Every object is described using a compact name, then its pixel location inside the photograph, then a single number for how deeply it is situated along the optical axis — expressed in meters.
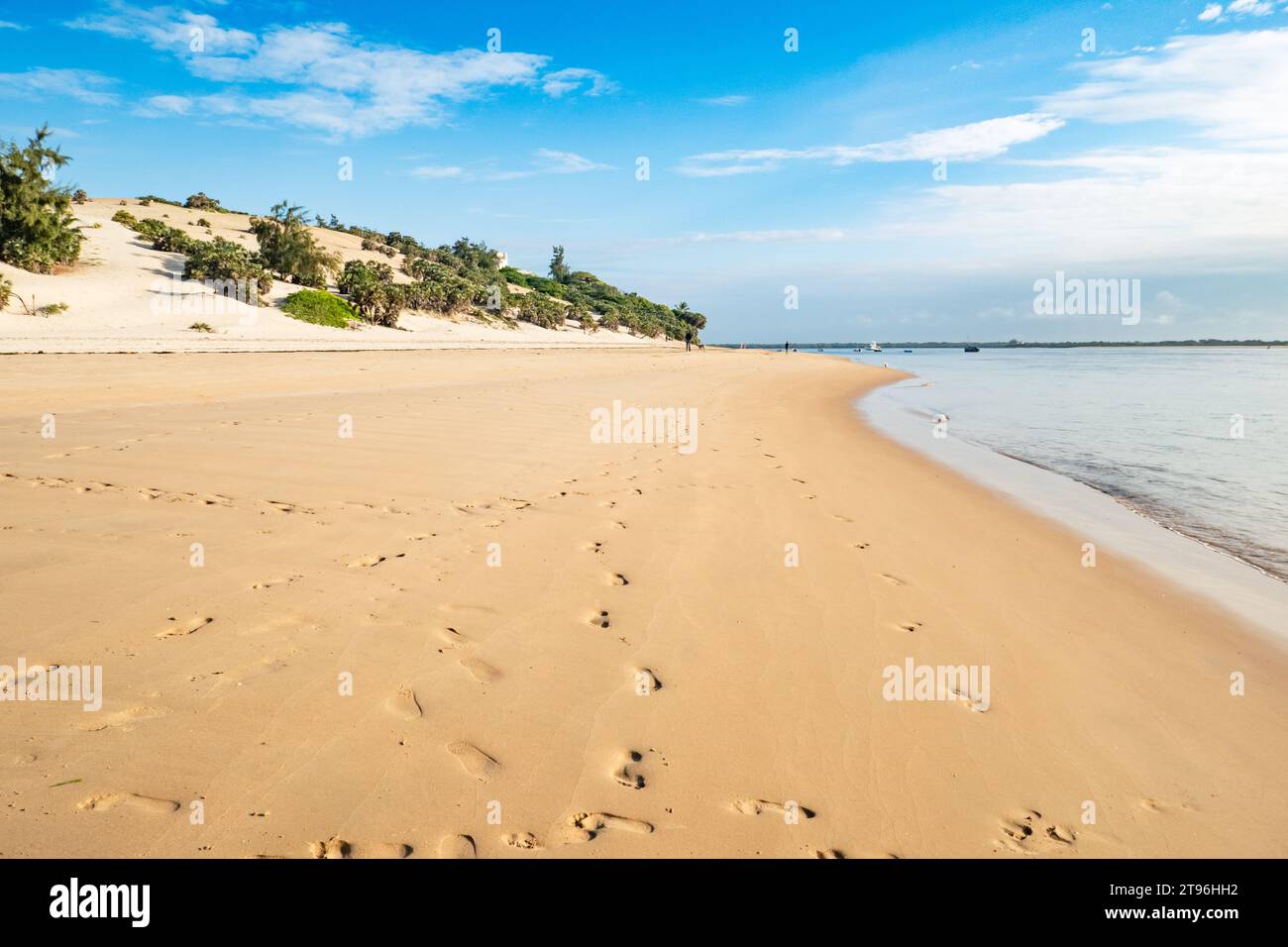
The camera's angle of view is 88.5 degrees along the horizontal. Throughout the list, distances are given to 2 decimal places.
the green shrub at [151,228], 29.94
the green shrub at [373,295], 29.45
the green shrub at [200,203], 44.81
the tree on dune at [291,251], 29.42
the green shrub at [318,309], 25.80
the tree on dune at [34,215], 21.41
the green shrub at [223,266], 25.55
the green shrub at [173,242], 28.77
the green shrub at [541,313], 47.12
